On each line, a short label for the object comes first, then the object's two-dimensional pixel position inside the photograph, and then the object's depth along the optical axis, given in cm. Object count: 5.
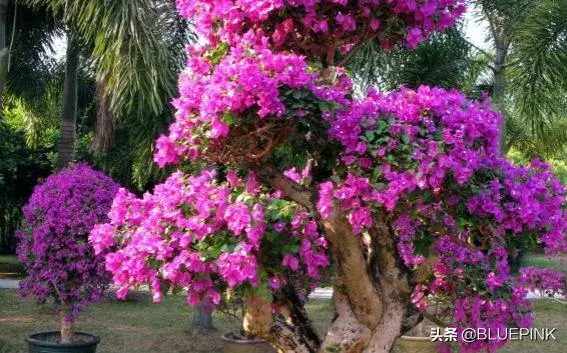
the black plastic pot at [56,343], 679
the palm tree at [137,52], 639
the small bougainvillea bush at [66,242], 668
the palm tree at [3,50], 675
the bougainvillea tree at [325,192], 324
